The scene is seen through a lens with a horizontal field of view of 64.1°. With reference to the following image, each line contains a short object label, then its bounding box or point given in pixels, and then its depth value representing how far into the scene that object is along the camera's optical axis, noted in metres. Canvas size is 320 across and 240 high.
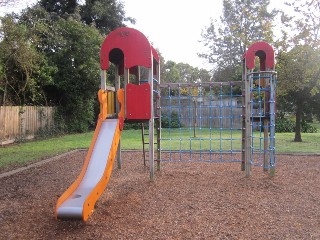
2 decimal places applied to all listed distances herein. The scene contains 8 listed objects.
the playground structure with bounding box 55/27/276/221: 3.45
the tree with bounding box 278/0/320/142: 9.82
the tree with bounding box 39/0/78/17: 20.62
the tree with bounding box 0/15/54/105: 10.56
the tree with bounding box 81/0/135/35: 20.71
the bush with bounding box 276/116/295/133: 17.87
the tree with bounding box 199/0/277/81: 25.41
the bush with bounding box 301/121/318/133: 17.72
